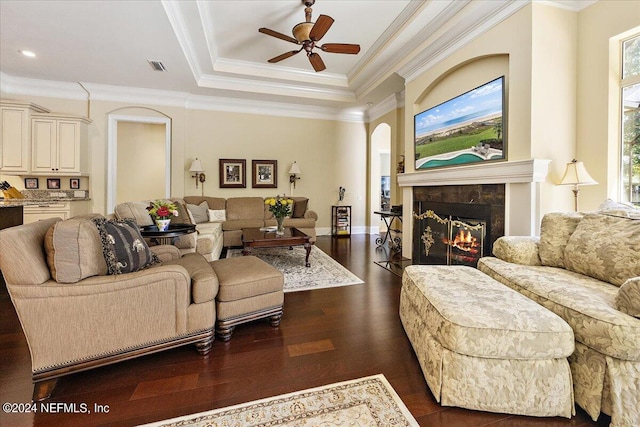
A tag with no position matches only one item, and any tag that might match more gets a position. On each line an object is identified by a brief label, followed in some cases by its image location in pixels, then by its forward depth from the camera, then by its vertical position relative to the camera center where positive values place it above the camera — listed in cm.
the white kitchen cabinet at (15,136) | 467 +123
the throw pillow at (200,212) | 534 -3
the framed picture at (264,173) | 657 +88
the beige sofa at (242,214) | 528 -7
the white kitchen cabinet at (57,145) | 491 +115
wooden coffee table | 365 -38
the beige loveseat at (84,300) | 145 -51
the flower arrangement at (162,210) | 303 +0
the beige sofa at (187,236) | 335 -35
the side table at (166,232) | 292 -24
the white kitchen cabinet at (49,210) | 470 -2
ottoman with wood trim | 204 -64
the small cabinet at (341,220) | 688 -22
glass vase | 417 -25
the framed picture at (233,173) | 636 +86
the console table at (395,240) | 509 -55
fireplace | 321 -26
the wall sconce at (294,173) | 661 +91
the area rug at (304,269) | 335 -81
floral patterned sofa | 128 -45
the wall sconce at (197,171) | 593 +85
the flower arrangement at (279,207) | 416 +6
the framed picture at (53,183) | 522 +48
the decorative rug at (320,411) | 134 -101
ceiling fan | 315 +211
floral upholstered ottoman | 137 -74
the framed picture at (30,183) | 507 +47
